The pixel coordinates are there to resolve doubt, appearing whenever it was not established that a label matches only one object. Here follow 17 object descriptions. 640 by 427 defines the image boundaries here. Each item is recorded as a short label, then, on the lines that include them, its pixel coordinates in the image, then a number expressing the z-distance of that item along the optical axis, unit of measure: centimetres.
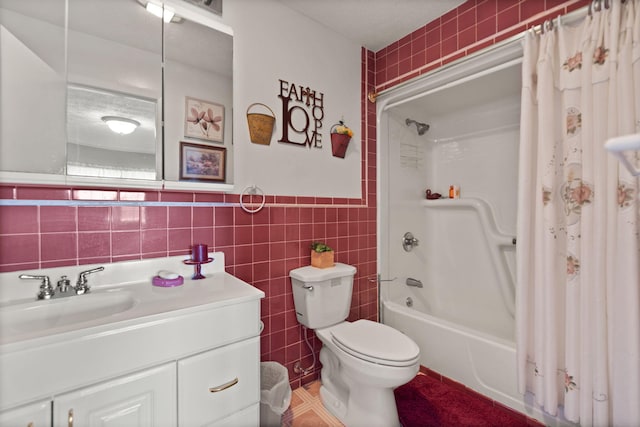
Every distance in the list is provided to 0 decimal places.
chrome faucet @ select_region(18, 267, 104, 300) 100
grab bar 207
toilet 128
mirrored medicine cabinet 98
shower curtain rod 123
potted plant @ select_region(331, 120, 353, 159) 190
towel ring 151
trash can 129
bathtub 148
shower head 242
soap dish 118
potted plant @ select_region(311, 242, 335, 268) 170
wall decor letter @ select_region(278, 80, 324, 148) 170
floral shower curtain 108
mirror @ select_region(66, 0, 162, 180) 108
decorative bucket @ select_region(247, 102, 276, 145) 154
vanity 72
